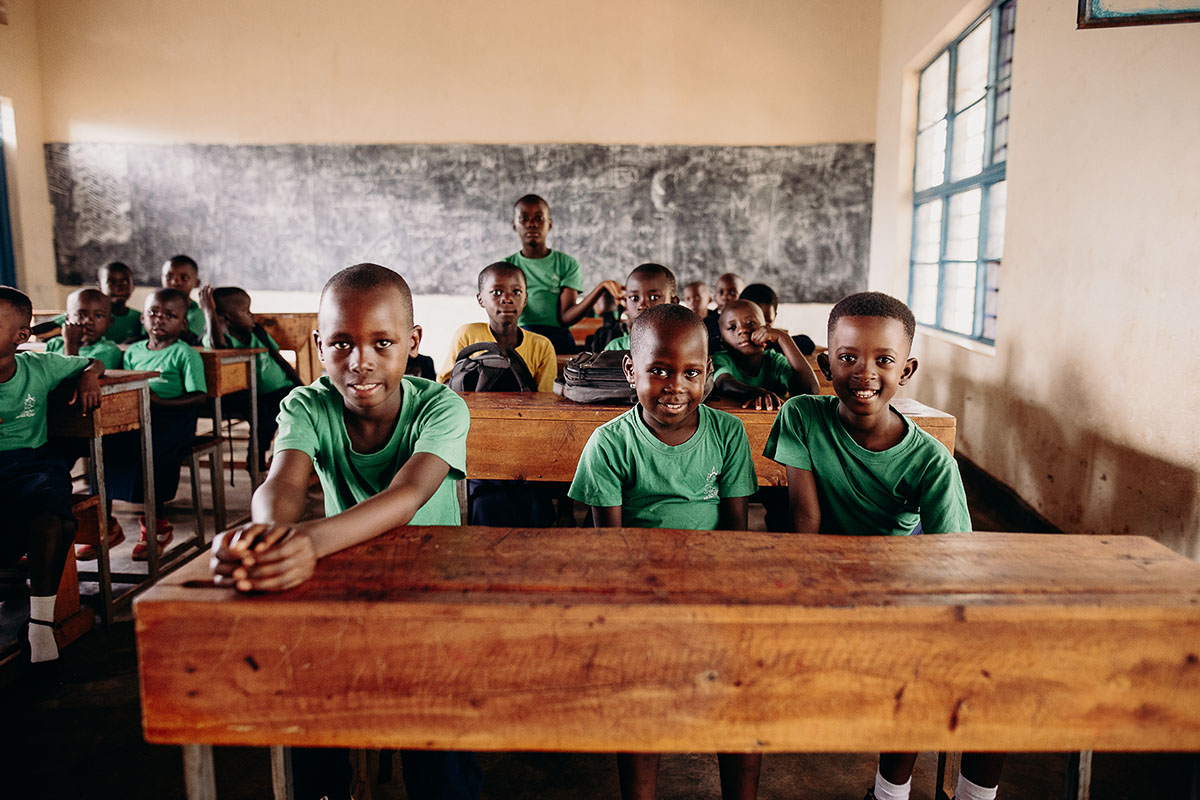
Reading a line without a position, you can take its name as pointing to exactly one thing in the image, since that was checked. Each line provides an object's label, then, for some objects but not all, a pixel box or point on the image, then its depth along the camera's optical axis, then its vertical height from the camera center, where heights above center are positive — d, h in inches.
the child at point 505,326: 113.7 -5.9
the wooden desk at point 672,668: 33.3 -16.8
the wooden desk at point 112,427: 96.2 -18.3
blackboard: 246.2 +25.8
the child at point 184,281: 178.1 +1.2
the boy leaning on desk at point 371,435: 46.4 -9.9
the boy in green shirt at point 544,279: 149.0 +1.7
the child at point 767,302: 153.4 -2.9
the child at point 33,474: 87.0 -22.2
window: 160.4 +26.3
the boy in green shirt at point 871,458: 56.3 -13.0
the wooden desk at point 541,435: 85.1 -16.8
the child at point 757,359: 104.4 -9.9
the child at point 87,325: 125.6 -6.5
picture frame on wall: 70.2 +26.0
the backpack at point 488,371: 104.4 -11.6
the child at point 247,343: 158.1 -12.4
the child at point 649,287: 117.9 +0.1
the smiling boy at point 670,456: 59.5 -13.3
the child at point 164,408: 122.8 -20.3
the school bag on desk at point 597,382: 89.6 -11.2
